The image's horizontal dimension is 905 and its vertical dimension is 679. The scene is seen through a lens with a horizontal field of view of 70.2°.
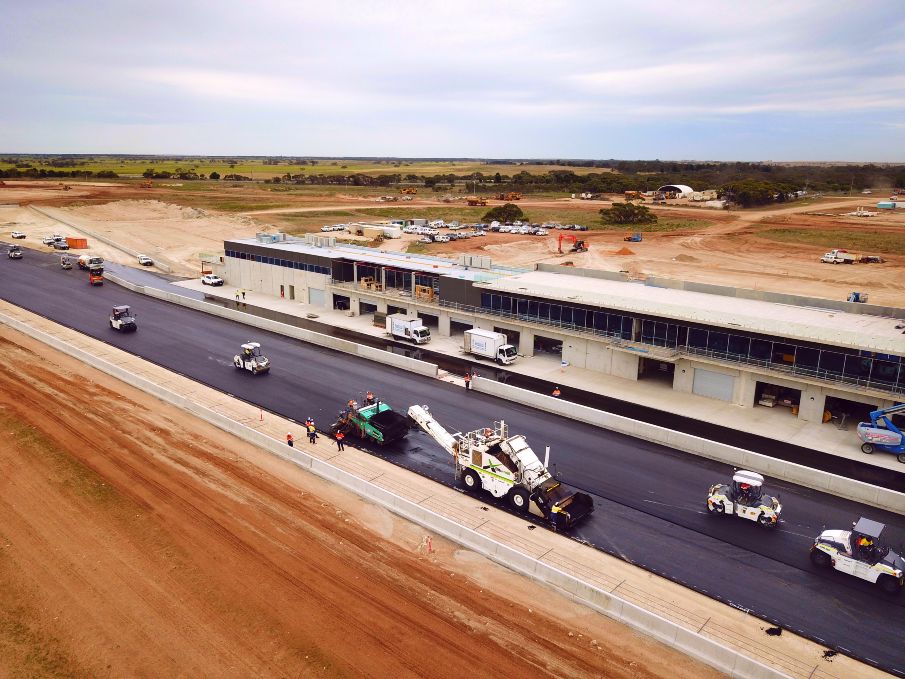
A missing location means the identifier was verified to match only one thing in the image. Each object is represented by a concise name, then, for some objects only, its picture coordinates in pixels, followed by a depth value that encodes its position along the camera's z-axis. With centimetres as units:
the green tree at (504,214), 13288
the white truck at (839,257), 8806
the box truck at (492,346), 4578
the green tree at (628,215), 13112
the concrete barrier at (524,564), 1888
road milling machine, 2602
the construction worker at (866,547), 2259
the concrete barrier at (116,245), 8800
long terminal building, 3584
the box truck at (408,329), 5056
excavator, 9912
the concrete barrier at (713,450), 2791
